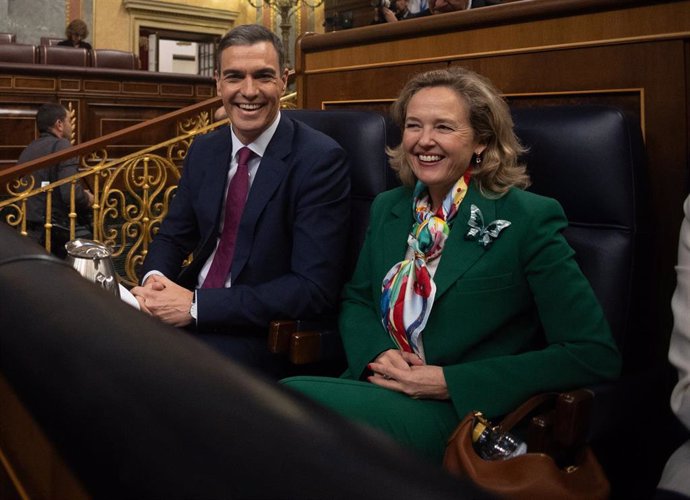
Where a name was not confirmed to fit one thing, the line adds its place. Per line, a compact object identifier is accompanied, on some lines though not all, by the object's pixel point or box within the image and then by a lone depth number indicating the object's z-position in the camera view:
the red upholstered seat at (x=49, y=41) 9.45
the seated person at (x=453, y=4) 2.79
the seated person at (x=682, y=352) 1.13
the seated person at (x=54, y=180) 4.18
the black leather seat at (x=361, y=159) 2.00
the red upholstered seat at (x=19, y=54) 8.06
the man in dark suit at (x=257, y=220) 1.85
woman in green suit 1.42
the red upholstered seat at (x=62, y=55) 8.29
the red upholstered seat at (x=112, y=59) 8.57
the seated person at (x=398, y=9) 5.16
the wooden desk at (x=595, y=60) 1.65
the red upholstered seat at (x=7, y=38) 8.73
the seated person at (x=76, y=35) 8.60
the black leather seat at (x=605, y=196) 1.49
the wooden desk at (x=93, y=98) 7.07
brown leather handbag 1.18
